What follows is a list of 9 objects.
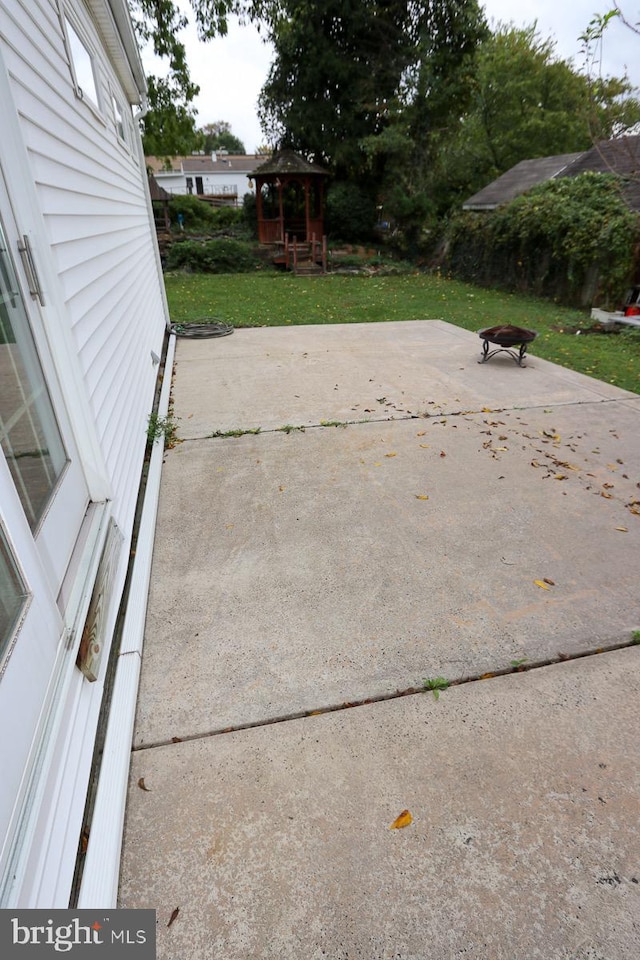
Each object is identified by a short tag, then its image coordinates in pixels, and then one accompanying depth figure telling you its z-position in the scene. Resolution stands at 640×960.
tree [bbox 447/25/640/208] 26.34
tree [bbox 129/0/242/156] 15.58
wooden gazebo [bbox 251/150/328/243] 17.91
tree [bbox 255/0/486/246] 17.53
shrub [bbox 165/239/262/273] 16.83
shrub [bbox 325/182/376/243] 19.34
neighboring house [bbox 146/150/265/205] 43.14
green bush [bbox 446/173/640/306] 9.55
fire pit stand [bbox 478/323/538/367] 5.89
